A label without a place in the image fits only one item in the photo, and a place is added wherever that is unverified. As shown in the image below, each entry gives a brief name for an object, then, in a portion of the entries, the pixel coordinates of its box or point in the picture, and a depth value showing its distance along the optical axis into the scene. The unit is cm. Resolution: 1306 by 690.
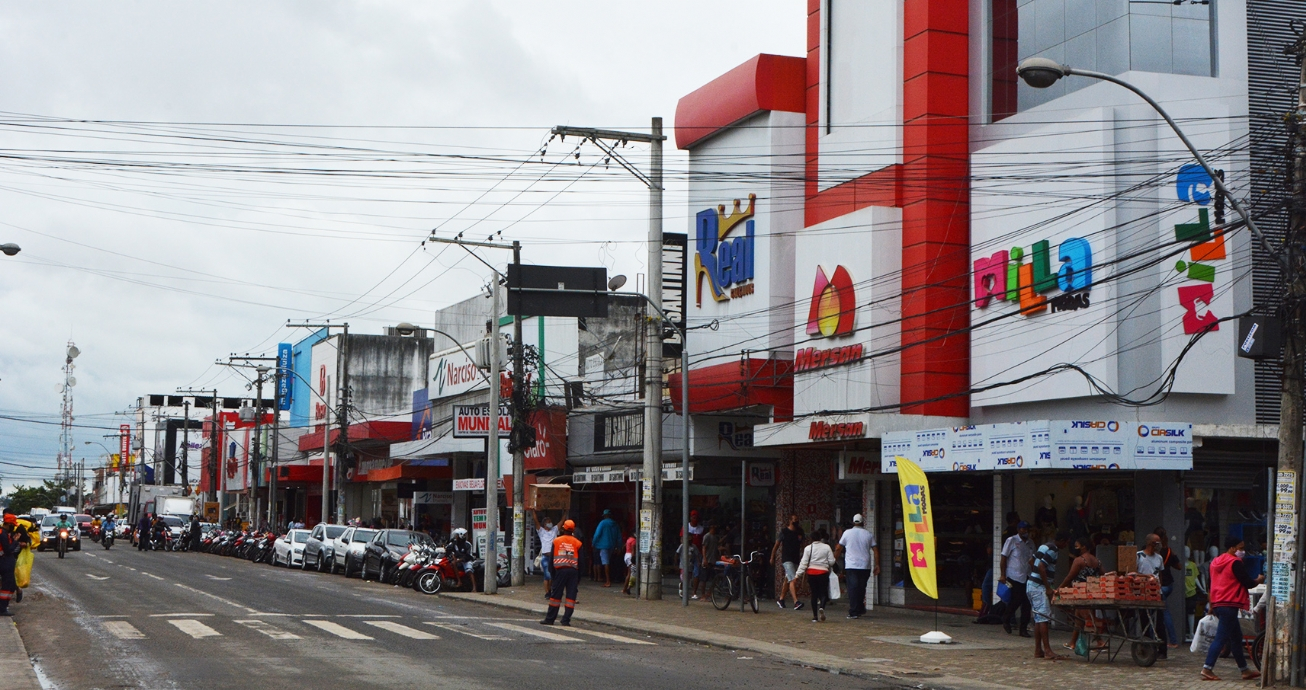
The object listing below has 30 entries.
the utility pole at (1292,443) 1430
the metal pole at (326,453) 5016
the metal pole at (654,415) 2738
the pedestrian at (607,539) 3294
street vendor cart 1652
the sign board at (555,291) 2458
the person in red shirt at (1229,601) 1494
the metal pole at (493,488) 2966
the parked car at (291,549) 4406
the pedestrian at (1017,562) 2100
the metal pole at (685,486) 2612
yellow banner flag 1928
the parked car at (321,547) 4066
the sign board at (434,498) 4681
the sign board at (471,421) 3703
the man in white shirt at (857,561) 2280
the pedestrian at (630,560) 2993
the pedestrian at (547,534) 3077
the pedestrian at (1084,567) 1719
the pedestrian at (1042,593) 1714
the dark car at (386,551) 3409
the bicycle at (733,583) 2503
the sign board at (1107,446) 1941
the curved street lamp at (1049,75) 1422
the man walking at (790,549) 2591
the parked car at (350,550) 3769
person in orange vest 2031
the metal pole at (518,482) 3212
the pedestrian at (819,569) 2267
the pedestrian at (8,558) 2011
